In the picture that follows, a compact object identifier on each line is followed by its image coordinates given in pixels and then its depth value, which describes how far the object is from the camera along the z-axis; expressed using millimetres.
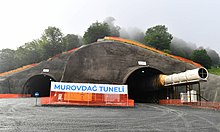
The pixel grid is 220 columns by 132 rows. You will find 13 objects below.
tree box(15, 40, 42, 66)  98375
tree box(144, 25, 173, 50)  99875
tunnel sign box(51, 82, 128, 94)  28688
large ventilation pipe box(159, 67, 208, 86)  28183
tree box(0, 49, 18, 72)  98375
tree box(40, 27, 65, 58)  99438
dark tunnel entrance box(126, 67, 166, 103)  42844
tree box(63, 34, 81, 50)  109406
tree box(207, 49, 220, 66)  148775
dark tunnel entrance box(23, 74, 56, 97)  59906
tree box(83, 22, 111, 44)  103875
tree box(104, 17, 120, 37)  125088
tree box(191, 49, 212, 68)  90938
